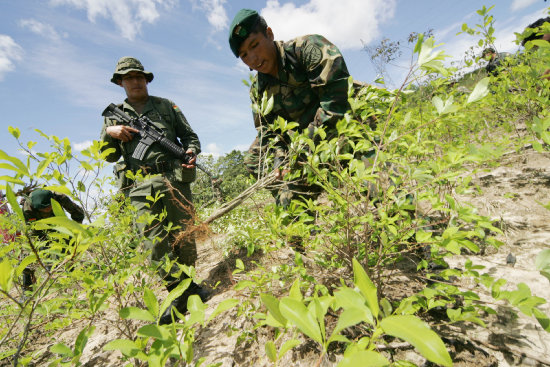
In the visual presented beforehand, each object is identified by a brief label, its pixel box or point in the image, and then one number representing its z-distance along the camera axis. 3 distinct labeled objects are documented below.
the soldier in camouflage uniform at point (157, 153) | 2.49
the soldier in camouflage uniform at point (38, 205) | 3.75
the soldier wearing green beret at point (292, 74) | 1.93
